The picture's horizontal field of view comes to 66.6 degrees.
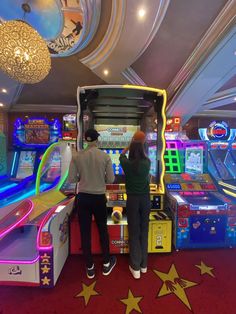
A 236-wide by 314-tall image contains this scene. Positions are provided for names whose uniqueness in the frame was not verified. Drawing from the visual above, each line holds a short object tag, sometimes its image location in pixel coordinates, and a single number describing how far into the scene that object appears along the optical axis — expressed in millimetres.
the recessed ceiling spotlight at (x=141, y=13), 2402
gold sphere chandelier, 2050
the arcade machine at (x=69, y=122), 6162
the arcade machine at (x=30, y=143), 6250
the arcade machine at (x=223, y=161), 3189
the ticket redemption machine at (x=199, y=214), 2250
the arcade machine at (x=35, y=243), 1619
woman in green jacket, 1756
